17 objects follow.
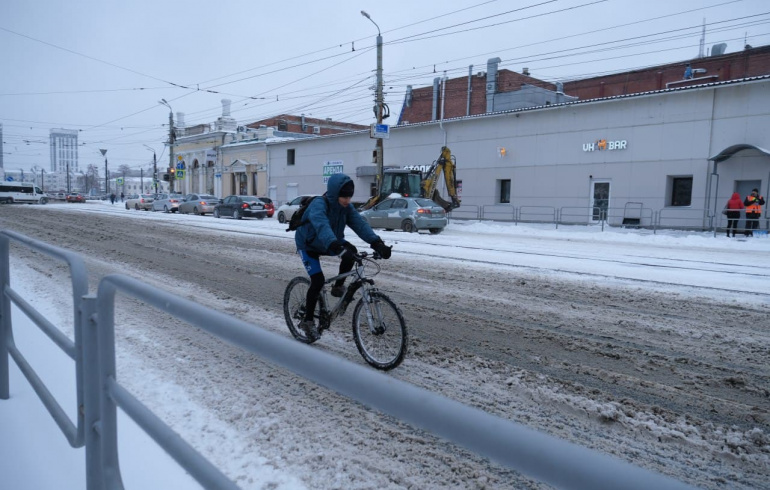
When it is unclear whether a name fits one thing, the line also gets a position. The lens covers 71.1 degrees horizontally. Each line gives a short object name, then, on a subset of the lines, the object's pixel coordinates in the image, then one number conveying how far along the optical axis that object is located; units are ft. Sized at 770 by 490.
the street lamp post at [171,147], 172.24
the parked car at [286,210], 98.32
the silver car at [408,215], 73.15
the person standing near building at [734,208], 69.97
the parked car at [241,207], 107.24
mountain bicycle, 17.29
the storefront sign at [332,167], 140.07
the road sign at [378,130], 90.67
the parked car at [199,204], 122.72
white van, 164.55
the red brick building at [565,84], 135.59
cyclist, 17.49
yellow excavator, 90.68
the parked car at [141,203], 151.43
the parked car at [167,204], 137.69
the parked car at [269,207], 112.16
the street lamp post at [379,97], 95.09
